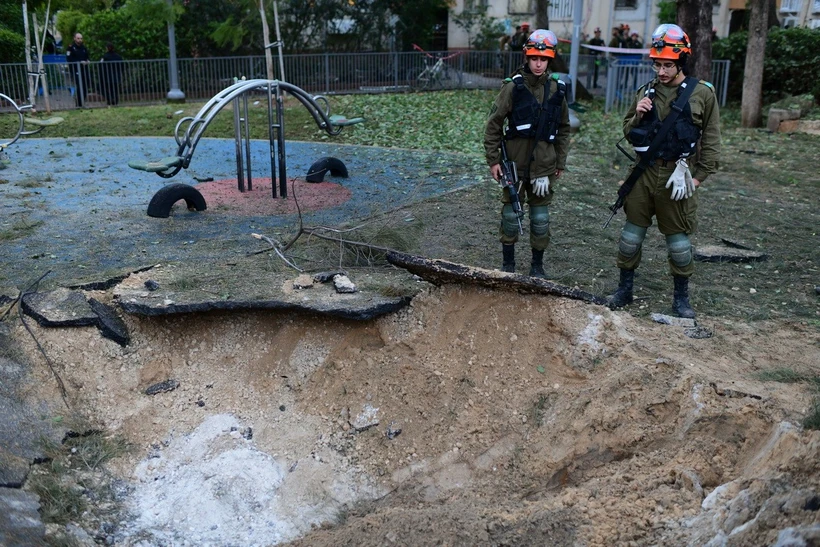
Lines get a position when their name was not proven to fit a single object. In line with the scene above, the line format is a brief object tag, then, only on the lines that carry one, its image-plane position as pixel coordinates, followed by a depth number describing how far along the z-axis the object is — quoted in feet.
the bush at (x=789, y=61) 54.54
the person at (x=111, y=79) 55.72
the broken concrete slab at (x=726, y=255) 21.81
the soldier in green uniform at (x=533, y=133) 18.58
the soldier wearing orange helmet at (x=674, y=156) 16.39
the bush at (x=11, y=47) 60.54
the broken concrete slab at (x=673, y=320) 16.63
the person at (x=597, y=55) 65.88
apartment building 86.38
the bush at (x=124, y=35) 64.85
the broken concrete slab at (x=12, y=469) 12.93
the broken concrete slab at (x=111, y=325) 16.37
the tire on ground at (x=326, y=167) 32.48
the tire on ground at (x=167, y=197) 26.02
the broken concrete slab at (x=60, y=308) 16.30
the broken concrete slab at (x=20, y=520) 11.60
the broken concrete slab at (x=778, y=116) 46.34
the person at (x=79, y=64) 54.44
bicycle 62.13
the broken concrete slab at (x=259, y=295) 16.22
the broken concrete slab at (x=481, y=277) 15.72
